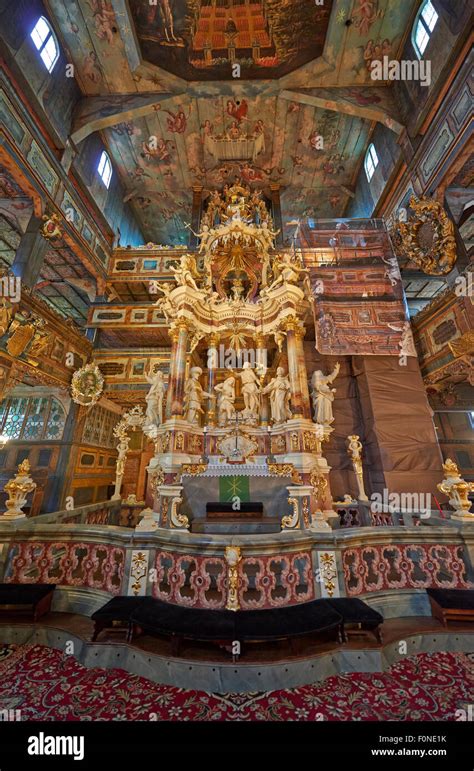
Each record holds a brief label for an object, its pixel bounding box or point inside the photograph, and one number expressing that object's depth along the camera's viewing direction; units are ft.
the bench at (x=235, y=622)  10.08
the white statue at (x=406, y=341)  30.68
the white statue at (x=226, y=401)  29.81
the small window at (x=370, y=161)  43.56
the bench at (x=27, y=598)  12.67
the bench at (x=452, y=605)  12.21
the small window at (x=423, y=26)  29.78
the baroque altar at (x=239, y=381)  26.43
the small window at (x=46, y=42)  30.50
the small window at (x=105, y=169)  44.32
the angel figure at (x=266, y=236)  39.14
